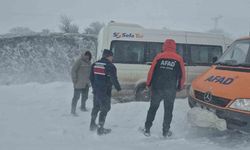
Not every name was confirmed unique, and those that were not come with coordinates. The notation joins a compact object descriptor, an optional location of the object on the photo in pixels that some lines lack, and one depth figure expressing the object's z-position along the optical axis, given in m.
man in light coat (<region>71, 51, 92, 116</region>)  8.84
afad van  5.64
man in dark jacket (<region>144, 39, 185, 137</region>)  6.29
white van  10.05
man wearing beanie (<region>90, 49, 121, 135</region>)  6.66
